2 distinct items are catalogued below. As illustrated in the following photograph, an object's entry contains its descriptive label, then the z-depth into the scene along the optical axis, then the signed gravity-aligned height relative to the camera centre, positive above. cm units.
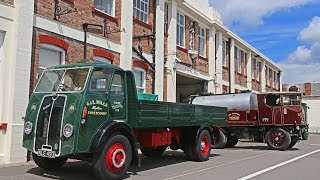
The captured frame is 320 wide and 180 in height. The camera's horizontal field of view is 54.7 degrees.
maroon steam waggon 1401 -41
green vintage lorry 650 -23
